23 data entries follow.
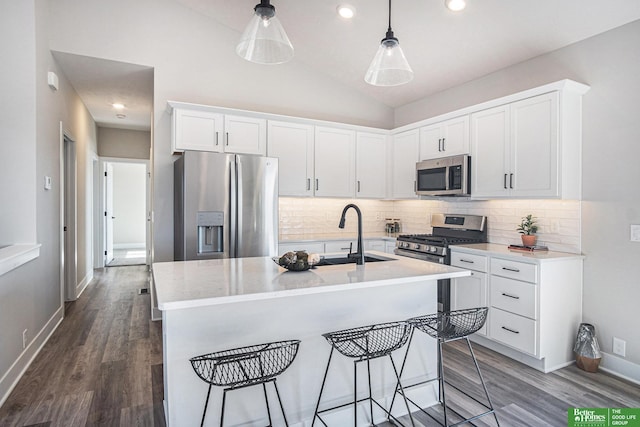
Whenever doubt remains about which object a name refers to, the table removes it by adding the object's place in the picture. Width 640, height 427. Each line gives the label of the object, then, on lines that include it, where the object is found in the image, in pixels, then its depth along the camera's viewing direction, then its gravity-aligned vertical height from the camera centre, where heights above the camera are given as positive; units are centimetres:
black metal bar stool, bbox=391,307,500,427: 205 -66
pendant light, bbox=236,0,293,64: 205 +96
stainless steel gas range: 378 -32
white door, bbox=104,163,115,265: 748 -13
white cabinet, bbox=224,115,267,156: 402 +82
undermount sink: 264 -37
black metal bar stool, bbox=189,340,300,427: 155 -73
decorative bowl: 221 -31
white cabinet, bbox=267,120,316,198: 429 +65
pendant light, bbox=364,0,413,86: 231 +90
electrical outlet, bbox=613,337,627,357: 287 -106
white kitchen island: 177 -60
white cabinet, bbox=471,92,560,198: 308 +53
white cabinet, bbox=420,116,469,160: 389 +78
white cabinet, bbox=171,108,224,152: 382 +82
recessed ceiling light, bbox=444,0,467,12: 305 +169
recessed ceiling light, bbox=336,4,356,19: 348 +188
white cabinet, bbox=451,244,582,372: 291 -77
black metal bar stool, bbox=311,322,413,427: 183 -72
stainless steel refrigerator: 355 +3
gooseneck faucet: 232 -23
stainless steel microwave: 383 +36
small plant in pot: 340 -19
